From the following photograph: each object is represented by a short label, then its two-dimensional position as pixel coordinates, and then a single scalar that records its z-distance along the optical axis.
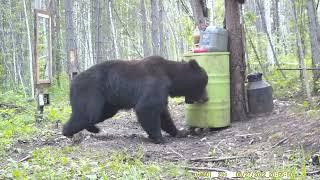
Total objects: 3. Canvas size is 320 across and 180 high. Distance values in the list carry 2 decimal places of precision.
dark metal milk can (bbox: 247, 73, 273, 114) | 8.06
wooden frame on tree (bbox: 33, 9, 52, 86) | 9.09
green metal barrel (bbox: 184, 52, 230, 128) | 7.72
